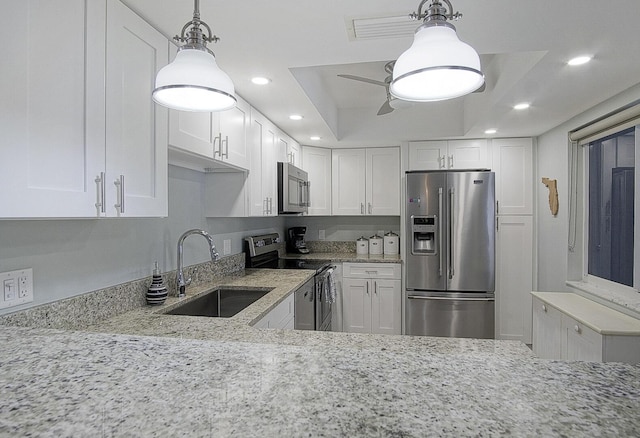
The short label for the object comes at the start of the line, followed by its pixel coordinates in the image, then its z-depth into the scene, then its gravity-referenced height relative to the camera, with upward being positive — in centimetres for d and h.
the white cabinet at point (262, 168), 275 +41
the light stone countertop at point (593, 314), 209 -62
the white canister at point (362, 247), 438 -35
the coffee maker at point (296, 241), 447 -28
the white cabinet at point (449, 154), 386 +69
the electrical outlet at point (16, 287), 123 -24
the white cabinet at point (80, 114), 96 +33
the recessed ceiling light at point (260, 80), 218 +83
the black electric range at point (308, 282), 287 -56
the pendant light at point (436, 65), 92 +41
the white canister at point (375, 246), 438 -33
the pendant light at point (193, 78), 103 +40
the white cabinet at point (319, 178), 438 +48
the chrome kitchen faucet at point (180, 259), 214 -24
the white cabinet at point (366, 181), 426 +43
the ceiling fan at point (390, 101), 213 +76
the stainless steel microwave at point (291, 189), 332 +27
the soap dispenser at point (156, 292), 190 -39
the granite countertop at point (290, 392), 49 -28
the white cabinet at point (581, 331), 207 -71
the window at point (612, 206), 253 +9
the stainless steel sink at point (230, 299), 246 -56
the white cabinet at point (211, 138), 178 +45
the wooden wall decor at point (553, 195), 334 +22
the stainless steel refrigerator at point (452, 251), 362 -33
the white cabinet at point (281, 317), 196 -59
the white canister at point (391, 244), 433 -31
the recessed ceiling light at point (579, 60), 185 +82
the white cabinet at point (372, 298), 395 -87
